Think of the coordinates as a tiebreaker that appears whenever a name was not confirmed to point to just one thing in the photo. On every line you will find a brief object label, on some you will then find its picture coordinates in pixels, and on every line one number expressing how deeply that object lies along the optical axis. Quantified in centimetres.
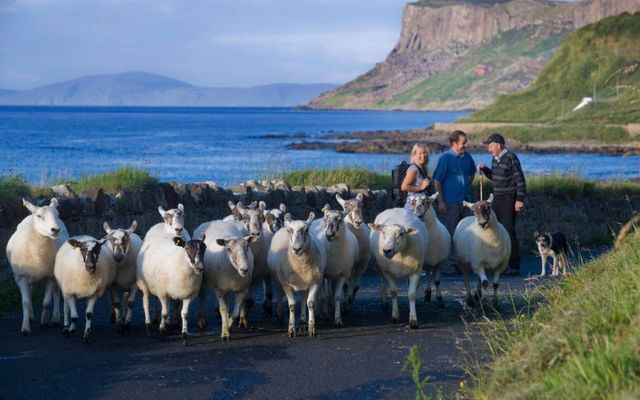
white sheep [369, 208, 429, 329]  1440
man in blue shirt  1766
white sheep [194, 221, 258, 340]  1327
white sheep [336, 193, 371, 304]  1583
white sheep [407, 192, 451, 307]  1591
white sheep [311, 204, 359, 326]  1436
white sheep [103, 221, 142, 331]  1387
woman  1675
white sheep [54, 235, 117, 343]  1319
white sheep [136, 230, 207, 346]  1304
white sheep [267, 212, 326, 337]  1348
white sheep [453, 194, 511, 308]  1587
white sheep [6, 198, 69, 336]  1407
